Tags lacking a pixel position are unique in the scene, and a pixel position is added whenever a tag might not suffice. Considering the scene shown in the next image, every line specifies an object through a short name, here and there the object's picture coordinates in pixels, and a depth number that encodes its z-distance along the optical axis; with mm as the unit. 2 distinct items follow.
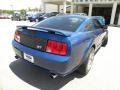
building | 14519
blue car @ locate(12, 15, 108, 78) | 1625
